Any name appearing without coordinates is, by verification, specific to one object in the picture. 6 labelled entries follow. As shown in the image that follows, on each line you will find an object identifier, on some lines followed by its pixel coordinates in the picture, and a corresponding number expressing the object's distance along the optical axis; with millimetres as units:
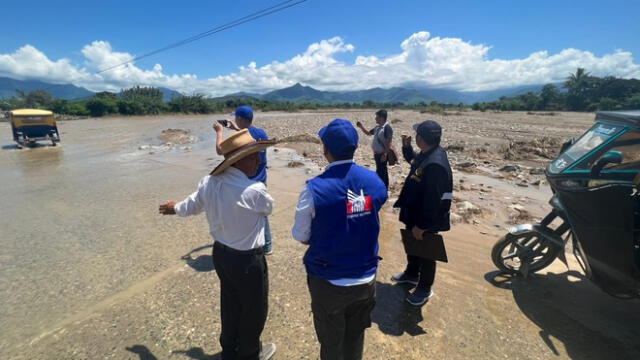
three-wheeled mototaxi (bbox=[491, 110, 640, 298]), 2785
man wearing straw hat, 2152
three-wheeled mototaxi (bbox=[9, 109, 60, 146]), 14914
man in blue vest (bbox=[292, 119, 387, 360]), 1895
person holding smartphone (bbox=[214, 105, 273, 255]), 3889
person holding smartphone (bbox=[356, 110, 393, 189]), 5708
